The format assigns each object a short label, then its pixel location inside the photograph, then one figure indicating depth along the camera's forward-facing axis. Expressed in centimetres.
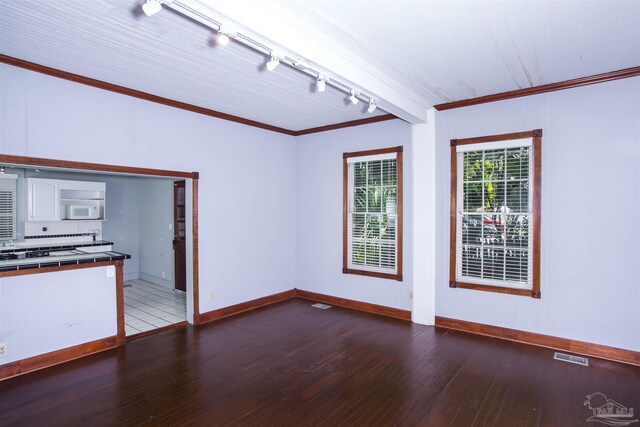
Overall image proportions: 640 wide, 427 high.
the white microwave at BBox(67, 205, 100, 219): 619
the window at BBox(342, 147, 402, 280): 512
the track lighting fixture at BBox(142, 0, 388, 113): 205
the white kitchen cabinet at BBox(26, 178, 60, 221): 583
